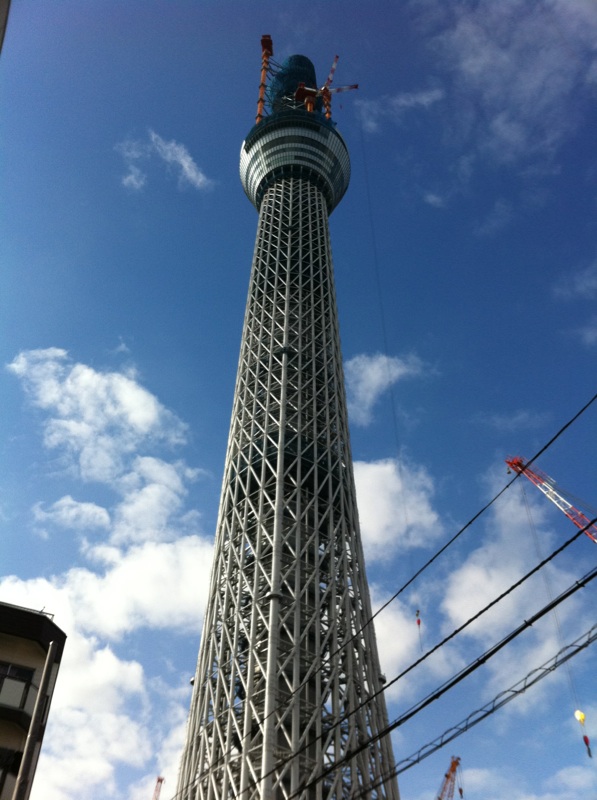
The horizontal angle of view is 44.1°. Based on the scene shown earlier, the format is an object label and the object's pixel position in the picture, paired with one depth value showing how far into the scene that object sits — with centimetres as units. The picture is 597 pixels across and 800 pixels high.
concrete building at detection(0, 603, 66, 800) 2123
